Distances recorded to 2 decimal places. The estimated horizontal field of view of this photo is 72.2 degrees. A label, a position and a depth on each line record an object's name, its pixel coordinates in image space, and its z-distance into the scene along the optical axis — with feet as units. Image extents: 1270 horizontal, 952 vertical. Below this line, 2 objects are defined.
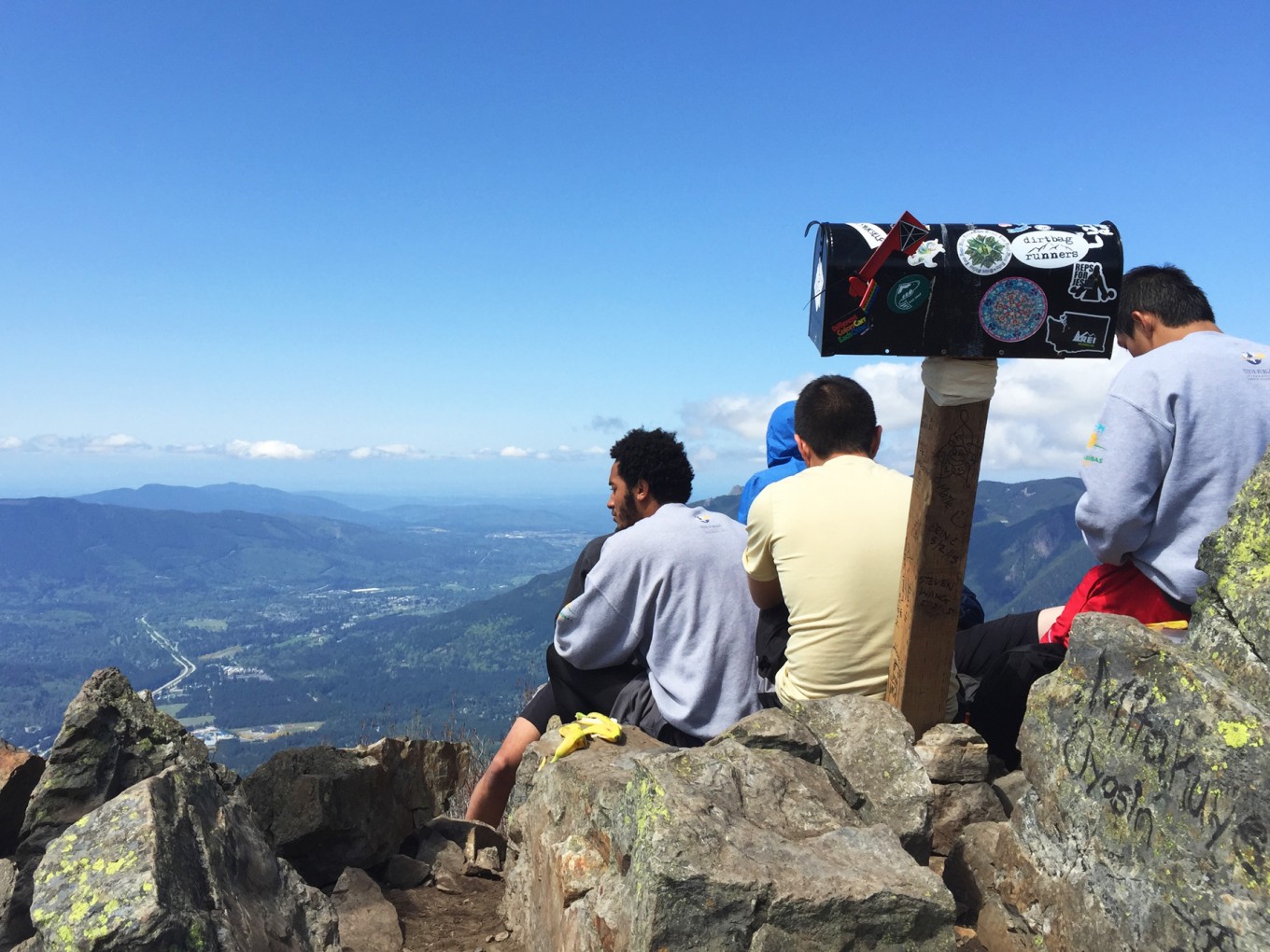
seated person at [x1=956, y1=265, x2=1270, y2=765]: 13.76
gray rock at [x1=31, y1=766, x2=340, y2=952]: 9.41
